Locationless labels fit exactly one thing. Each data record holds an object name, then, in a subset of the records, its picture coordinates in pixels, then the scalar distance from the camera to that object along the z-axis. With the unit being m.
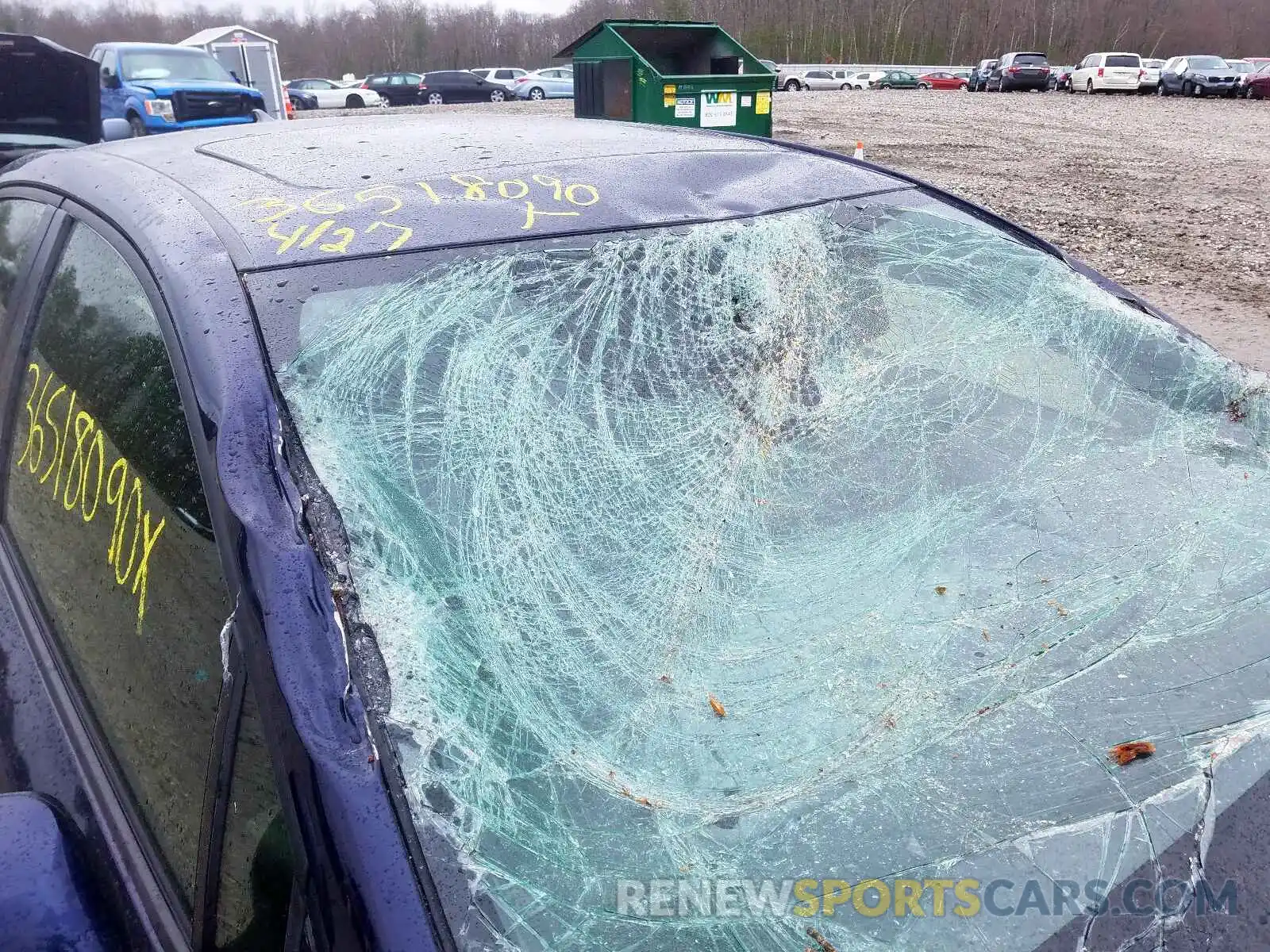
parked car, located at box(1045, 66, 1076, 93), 28.88
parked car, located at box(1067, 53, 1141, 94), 26.34
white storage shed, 19.67
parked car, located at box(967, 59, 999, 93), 30.81
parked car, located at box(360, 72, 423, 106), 33.25
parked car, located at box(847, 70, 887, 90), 35.69
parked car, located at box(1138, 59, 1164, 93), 26.61
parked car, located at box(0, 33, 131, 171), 6.22
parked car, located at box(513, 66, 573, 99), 32.84
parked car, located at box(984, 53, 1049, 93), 28.19
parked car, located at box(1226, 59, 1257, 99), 23.81
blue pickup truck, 13.05
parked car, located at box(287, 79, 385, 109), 33.22
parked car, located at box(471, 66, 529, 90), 35.25
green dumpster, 8.64
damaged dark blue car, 0.92
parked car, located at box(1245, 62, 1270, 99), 23.14
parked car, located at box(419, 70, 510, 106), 32.09
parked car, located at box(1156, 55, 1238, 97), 23.91
